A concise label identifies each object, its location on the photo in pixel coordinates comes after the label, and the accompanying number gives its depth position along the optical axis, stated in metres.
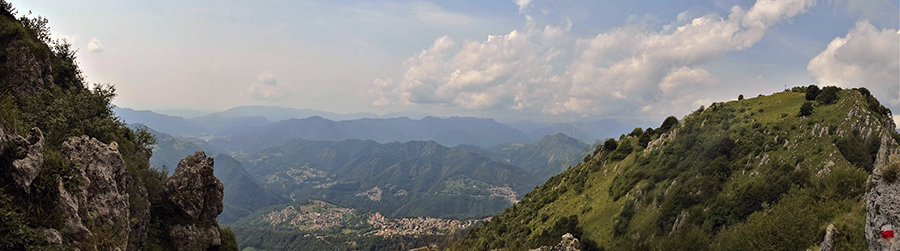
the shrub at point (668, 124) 55.72
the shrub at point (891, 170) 12.29
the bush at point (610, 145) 63.53
